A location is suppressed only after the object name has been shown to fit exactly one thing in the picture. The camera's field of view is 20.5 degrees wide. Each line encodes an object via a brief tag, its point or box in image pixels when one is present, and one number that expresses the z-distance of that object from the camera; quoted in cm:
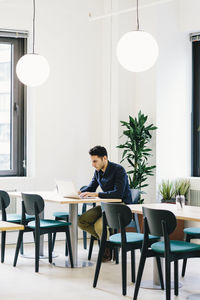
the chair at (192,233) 482
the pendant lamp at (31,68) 578
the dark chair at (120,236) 422
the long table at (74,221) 535
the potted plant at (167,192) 670
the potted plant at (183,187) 677
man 536
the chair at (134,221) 545
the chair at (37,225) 509
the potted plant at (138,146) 666
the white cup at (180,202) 461
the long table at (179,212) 403
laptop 530
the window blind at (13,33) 679
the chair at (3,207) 555
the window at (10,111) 696
